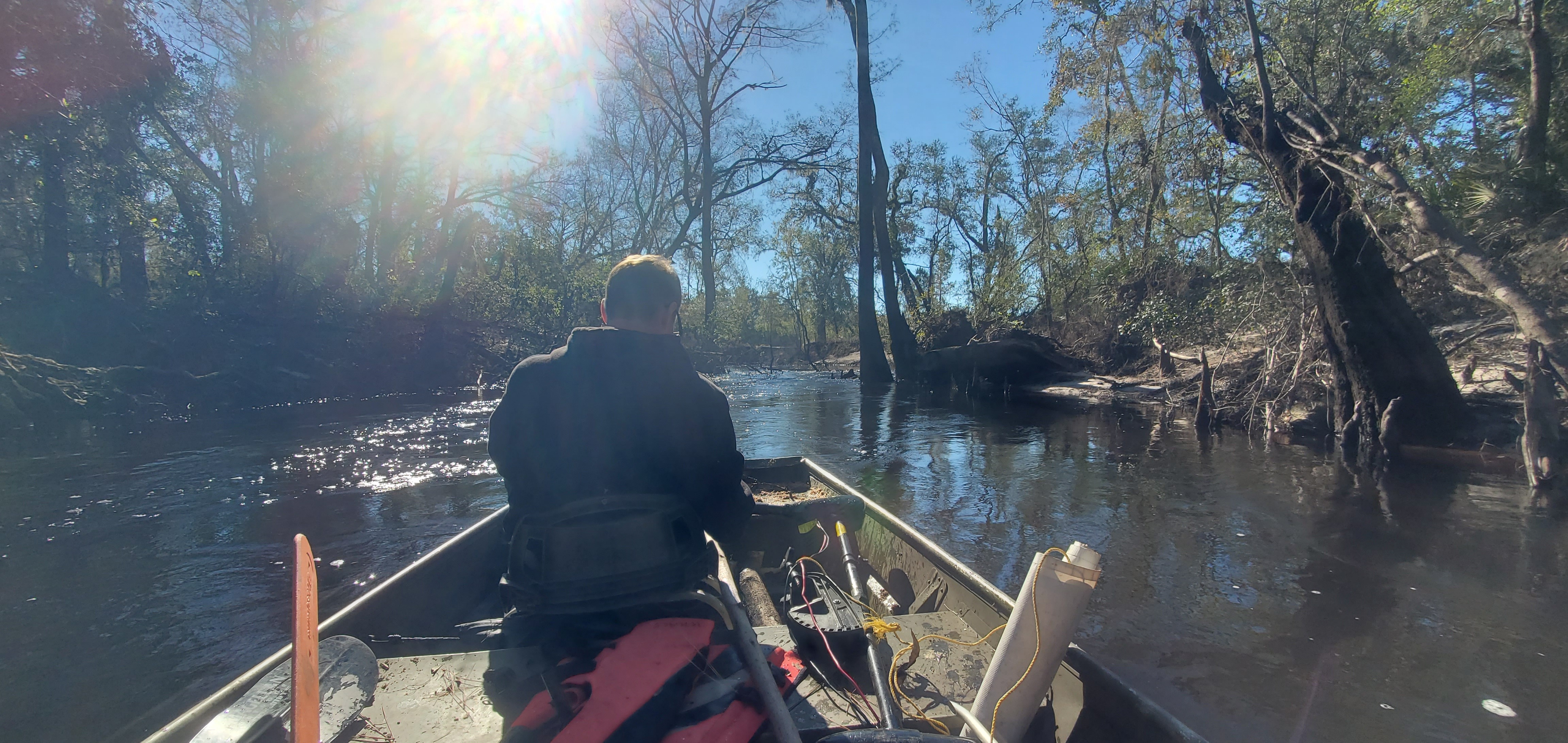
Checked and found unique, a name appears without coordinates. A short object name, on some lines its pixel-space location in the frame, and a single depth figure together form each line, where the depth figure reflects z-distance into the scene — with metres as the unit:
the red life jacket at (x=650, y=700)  1.57
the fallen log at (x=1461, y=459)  7.68
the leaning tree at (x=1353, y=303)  7.86
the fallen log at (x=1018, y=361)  19.86
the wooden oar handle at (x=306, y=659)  1.36
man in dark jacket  2.10
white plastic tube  1.97
